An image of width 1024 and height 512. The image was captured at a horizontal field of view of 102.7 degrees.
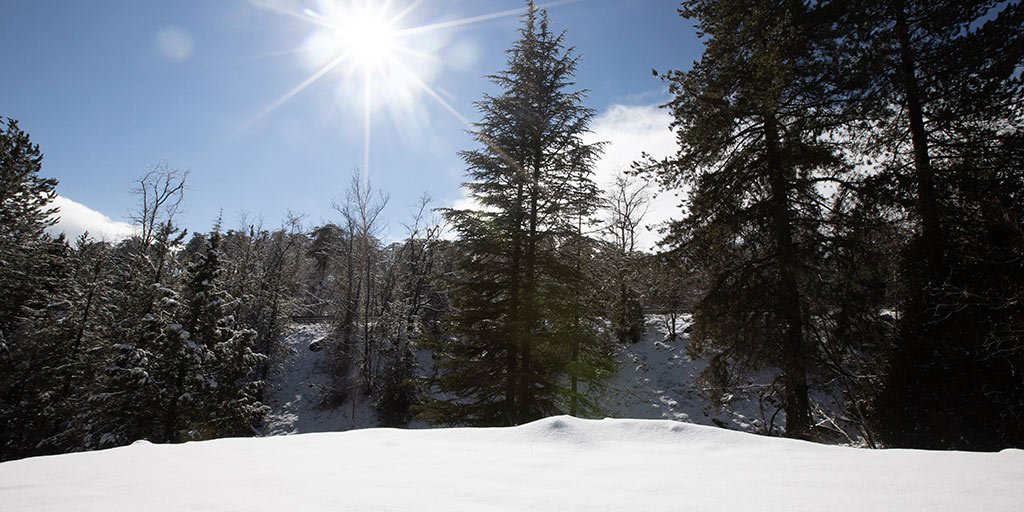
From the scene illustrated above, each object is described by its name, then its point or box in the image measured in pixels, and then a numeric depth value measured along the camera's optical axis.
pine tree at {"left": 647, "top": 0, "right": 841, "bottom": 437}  8.38
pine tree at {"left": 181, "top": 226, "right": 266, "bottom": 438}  12.80
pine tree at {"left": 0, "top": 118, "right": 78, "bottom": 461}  14.89
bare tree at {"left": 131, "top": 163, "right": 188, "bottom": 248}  18.34
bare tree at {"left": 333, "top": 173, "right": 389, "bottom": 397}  22.23
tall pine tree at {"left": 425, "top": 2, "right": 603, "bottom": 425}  11.50
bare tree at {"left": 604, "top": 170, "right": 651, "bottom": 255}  25.73
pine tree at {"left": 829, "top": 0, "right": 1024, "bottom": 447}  6.02
